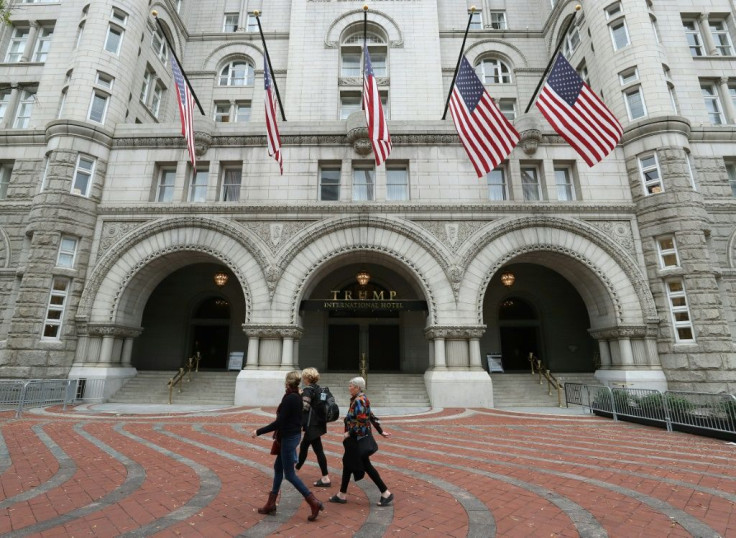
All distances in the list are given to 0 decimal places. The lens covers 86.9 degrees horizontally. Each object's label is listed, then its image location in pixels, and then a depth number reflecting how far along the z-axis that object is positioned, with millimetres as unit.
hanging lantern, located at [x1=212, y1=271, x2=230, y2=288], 21016
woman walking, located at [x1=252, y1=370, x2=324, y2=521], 4836
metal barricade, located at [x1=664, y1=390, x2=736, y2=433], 9758
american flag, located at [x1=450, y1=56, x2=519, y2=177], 14555
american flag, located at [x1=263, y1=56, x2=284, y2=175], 15969
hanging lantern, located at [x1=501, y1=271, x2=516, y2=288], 20609
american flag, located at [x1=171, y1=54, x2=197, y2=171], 15414
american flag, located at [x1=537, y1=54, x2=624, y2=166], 13992
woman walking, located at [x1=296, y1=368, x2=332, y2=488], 5520
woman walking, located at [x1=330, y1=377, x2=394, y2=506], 5195
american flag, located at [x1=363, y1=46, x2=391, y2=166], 14984
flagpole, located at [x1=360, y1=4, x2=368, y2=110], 25406
